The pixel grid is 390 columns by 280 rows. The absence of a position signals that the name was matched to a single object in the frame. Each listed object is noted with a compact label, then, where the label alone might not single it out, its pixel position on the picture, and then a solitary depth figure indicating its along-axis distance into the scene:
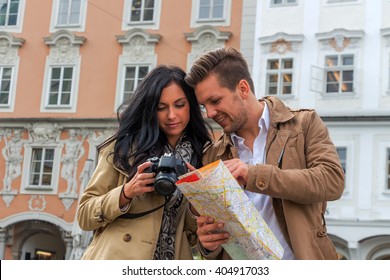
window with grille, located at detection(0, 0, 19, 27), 13.06
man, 1.64
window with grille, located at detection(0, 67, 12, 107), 12.72
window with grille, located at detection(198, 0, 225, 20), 12.20
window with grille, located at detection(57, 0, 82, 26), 12.84
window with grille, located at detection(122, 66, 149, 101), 12.16
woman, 1.88
